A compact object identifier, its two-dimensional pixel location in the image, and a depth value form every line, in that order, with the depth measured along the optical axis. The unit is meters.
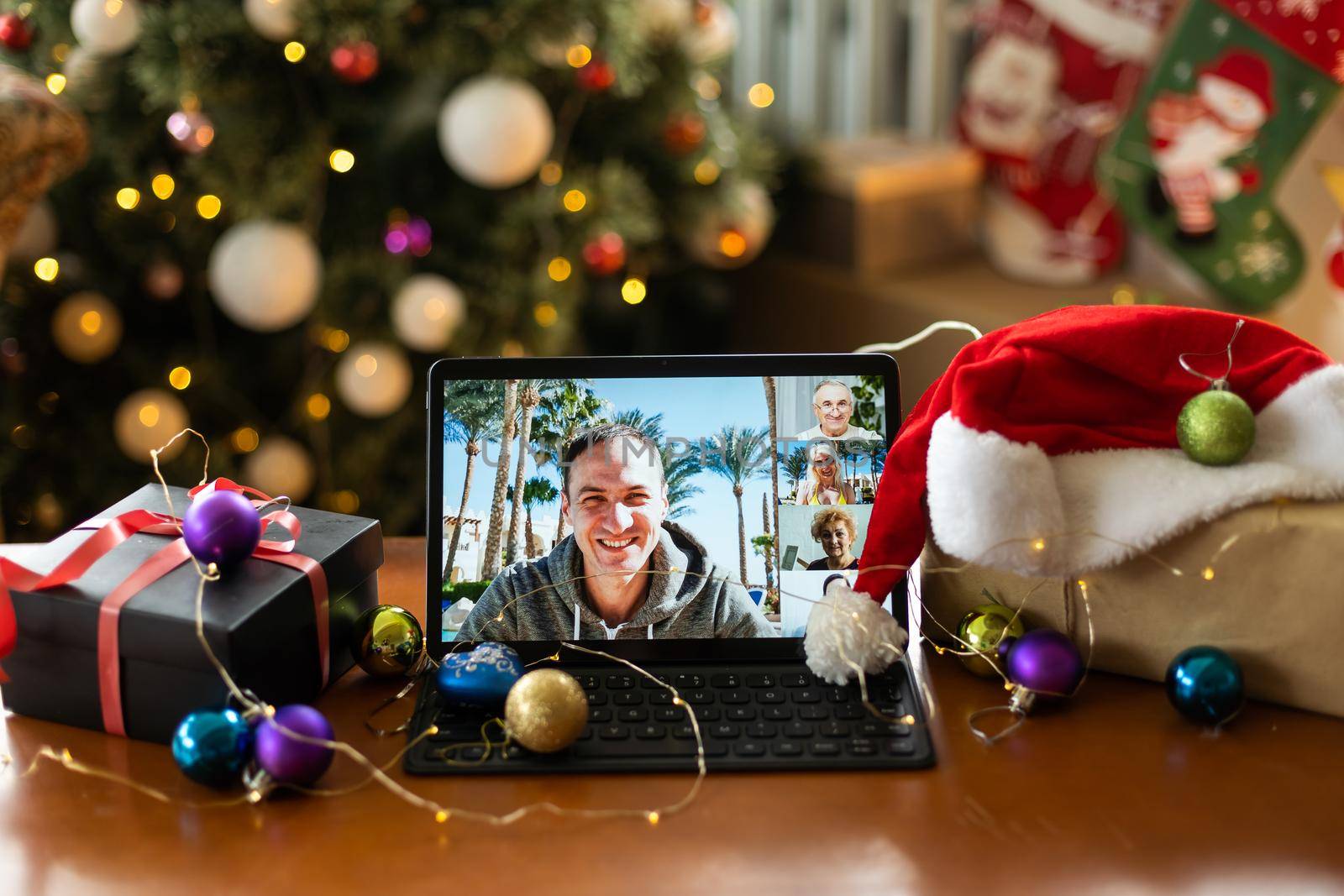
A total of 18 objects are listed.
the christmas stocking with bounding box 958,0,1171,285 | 2.04
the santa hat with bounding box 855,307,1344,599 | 0.77
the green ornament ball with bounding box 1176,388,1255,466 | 0.78
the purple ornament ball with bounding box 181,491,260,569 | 0.76
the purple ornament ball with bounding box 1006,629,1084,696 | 0.77
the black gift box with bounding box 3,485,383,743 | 0.73
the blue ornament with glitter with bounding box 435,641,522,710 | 0.76
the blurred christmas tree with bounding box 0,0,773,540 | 1.64
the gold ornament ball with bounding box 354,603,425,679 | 0.82
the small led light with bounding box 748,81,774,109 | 2.36
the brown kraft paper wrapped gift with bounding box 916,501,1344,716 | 0.76
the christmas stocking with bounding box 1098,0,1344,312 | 1.81
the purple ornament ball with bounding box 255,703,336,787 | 0.68
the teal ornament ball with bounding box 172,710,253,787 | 0.68
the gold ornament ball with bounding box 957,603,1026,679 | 0.82
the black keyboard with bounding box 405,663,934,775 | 0.73
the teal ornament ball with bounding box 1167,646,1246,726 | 0.75
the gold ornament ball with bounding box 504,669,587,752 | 0.72
